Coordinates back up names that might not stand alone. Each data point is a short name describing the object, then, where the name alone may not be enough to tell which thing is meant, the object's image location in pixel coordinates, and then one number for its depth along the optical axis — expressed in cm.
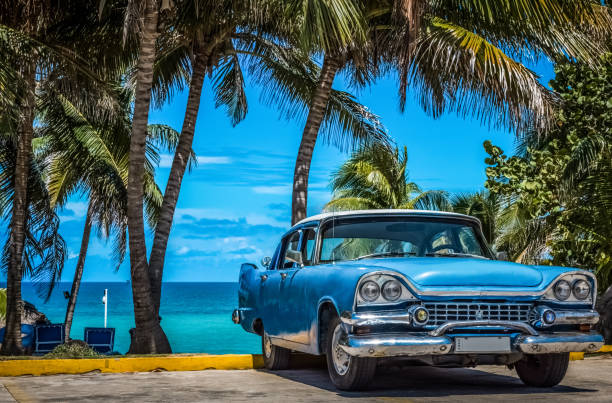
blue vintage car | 726
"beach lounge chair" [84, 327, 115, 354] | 2275
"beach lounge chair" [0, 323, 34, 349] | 2340
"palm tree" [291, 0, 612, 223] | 1419
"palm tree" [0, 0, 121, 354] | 1309
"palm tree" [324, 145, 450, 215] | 3509
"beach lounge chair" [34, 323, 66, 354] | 2130
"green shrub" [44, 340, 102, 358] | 1168
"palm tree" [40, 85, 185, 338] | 2173
